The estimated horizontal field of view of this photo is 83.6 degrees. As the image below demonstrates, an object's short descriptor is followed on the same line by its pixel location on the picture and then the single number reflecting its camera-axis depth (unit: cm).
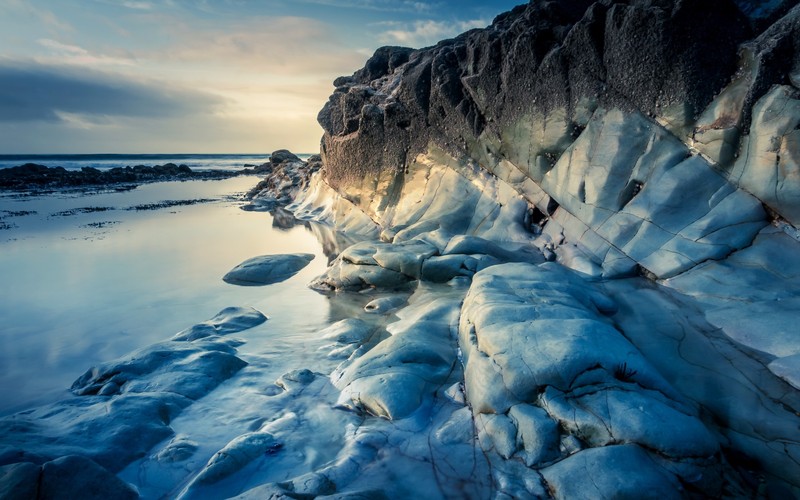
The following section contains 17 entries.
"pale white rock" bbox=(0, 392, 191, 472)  324
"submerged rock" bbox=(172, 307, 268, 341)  557
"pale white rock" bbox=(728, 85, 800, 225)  498
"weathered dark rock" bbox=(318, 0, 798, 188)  591
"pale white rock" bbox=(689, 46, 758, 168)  550
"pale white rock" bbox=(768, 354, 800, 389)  364
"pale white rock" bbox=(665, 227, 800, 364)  409
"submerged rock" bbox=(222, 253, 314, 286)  820
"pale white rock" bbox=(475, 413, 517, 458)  325
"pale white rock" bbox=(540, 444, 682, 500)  269
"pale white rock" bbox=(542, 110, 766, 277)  543
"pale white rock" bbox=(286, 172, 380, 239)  1205
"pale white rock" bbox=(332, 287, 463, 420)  386
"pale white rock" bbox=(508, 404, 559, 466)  311
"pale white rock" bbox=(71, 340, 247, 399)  425
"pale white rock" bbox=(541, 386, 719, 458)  293
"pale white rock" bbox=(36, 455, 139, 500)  279
